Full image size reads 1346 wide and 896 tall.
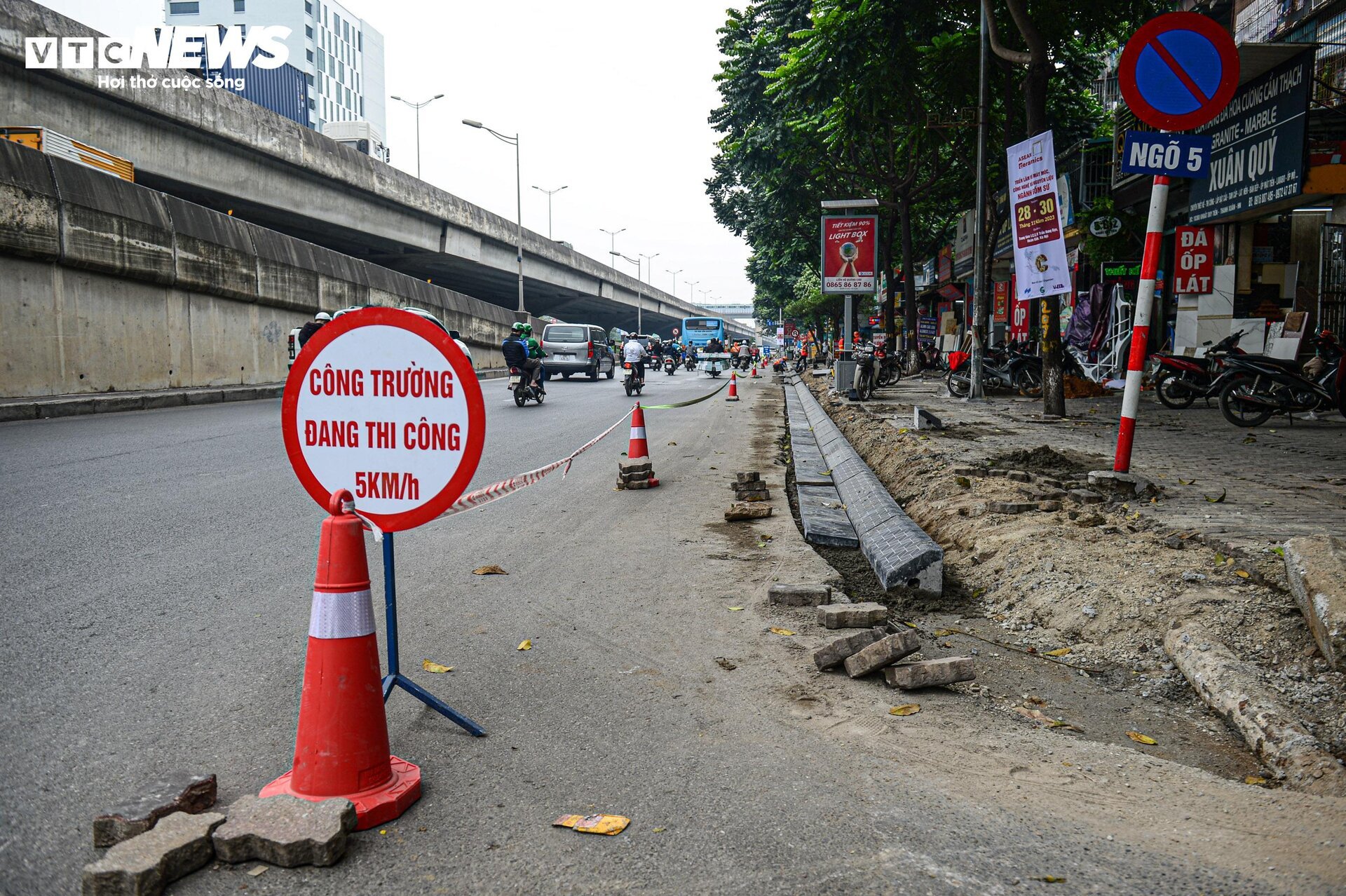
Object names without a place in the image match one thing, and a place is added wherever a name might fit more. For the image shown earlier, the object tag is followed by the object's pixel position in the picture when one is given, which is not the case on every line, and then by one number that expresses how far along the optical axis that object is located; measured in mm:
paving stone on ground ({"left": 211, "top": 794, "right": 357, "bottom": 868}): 2326
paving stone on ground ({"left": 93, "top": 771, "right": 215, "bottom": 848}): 2365
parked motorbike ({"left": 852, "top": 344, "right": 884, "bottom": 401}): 19250
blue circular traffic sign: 6227
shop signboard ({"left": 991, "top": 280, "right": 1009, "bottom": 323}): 34875
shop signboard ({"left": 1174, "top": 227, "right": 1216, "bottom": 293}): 17406
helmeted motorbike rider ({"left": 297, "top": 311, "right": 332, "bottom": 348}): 17061
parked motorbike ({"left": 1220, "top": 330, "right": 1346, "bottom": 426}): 11539
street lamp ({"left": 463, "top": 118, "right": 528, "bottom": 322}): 43462
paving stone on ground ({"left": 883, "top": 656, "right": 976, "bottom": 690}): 3555
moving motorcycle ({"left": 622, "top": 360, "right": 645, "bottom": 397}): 21812
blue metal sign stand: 3150
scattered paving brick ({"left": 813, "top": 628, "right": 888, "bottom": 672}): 3748
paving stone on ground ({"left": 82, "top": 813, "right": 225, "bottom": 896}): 2131
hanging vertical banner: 11883
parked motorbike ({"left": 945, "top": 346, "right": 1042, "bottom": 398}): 18953
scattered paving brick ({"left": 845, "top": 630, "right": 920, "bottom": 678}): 3611
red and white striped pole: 6477
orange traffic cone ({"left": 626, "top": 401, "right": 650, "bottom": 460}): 9289
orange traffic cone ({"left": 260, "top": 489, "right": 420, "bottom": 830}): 2605
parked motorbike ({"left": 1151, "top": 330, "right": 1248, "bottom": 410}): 13969
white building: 84250
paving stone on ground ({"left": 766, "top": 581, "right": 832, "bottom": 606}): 4691
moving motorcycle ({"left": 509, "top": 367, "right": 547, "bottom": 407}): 18641
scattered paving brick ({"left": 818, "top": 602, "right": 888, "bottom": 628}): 4188
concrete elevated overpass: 20266
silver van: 30266
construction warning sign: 3020
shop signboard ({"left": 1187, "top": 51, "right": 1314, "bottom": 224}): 13000
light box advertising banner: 23844
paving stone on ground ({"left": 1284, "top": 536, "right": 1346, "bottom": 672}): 3420
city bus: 60594
